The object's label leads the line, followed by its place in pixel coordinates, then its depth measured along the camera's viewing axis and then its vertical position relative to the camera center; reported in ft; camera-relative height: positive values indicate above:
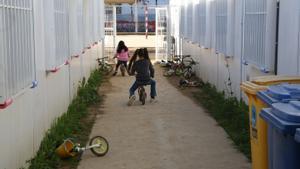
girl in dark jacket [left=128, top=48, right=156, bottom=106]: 44.57 -3.52
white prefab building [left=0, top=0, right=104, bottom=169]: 20.12 -1.98
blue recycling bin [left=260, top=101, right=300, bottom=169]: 14.35 -2.67
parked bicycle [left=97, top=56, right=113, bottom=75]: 69.10 -5.00
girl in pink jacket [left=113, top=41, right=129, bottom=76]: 68.39 -3.62
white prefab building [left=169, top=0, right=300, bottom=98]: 25.89 -0.92
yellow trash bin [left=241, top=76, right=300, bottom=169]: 19.90 -3.26
